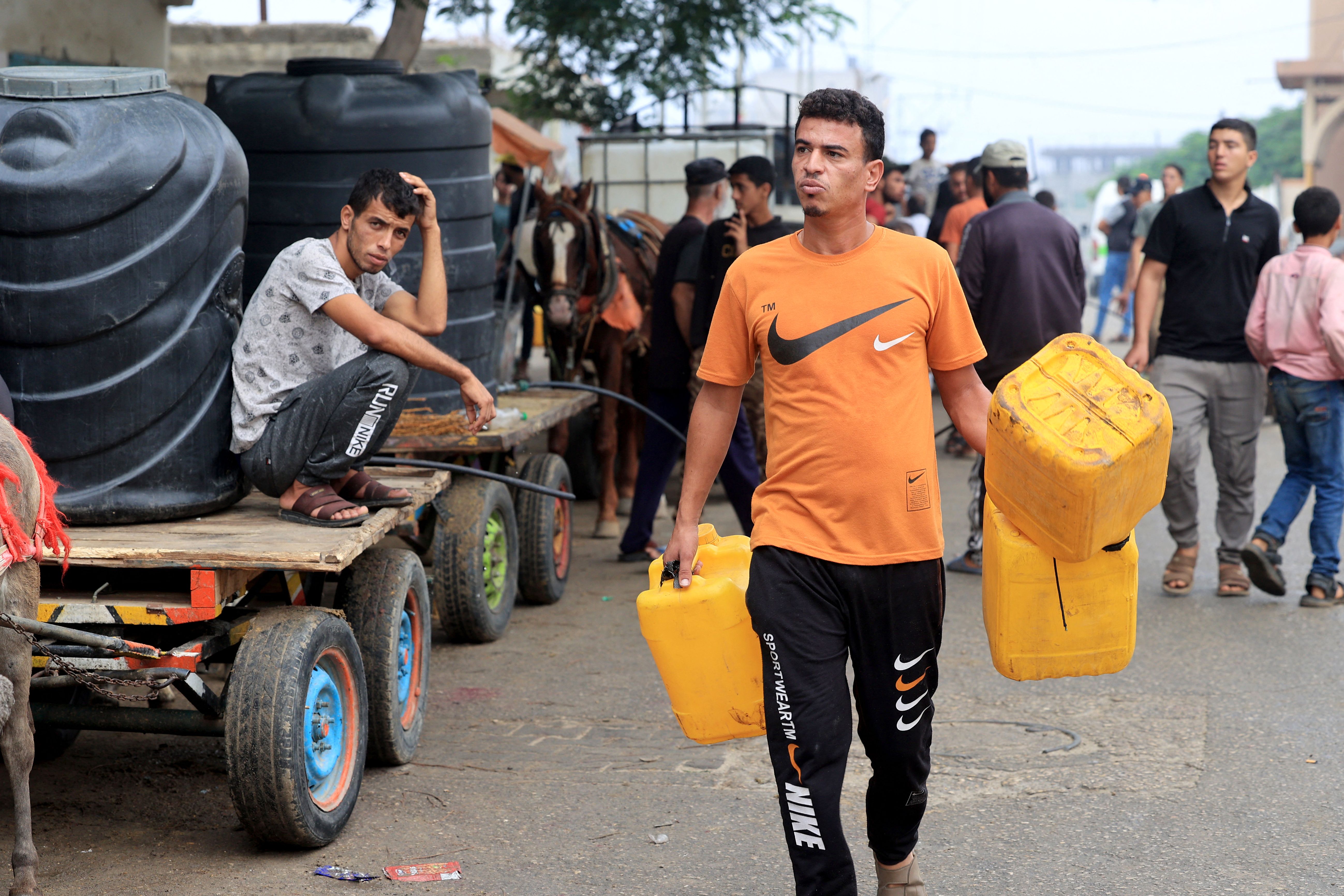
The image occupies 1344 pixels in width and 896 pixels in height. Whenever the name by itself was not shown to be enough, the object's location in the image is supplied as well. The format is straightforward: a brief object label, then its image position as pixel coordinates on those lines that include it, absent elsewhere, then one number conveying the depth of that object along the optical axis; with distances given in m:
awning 16.64
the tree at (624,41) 12.48
